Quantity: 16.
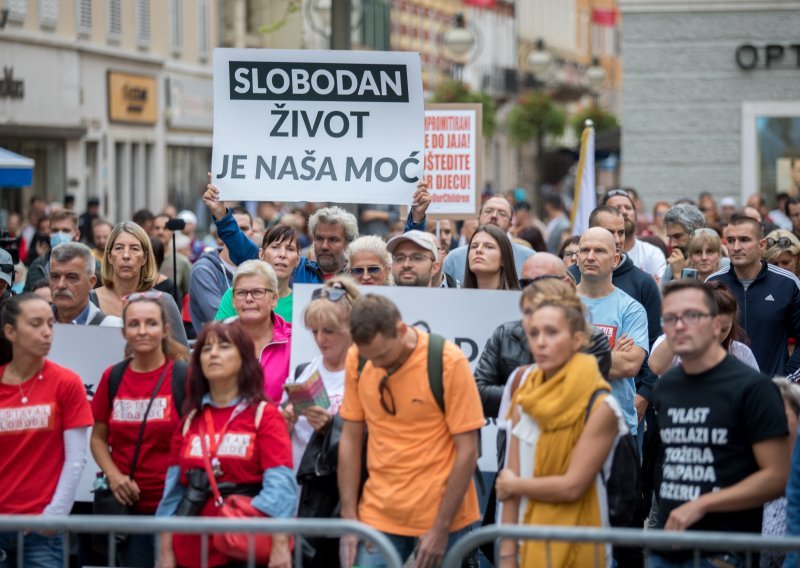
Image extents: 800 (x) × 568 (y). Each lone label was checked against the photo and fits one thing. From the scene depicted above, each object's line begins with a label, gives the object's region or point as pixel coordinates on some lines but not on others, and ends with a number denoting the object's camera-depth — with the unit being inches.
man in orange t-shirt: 434.7
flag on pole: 995.3
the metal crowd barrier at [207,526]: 385.6
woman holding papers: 467.7
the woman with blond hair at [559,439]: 413.9
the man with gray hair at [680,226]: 826.6
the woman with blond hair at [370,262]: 575.2
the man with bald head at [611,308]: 561.1
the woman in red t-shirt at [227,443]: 436.4
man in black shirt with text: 411.0
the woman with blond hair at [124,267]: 646.6
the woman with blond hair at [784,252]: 757.7
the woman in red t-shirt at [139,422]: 472.5
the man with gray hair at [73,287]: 590.7
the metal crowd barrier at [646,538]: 372.1
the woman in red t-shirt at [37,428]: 462.7
